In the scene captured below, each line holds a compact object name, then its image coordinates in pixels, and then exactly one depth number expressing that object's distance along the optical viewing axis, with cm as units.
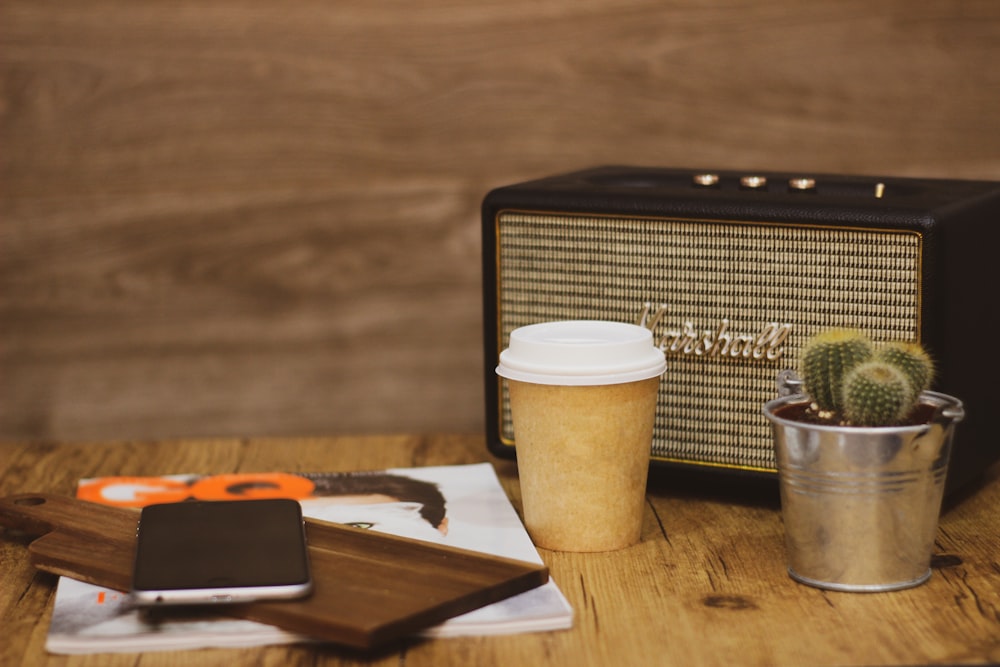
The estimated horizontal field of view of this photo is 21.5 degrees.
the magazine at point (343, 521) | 124
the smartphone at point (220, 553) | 124
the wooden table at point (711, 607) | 124
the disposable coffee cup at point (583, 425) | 134
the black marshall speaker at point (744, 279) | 136
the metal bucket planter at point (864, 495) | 127
